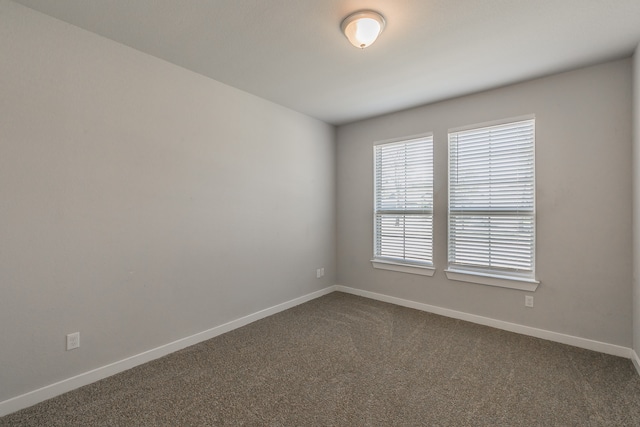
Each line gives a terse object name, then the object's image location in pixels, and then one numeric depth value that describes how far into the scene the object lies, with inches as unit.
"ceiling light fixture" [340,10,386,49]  78.5
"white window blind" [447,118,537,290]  121.3
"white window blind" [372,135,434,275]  149.7
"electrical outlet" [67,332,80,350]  85.0
